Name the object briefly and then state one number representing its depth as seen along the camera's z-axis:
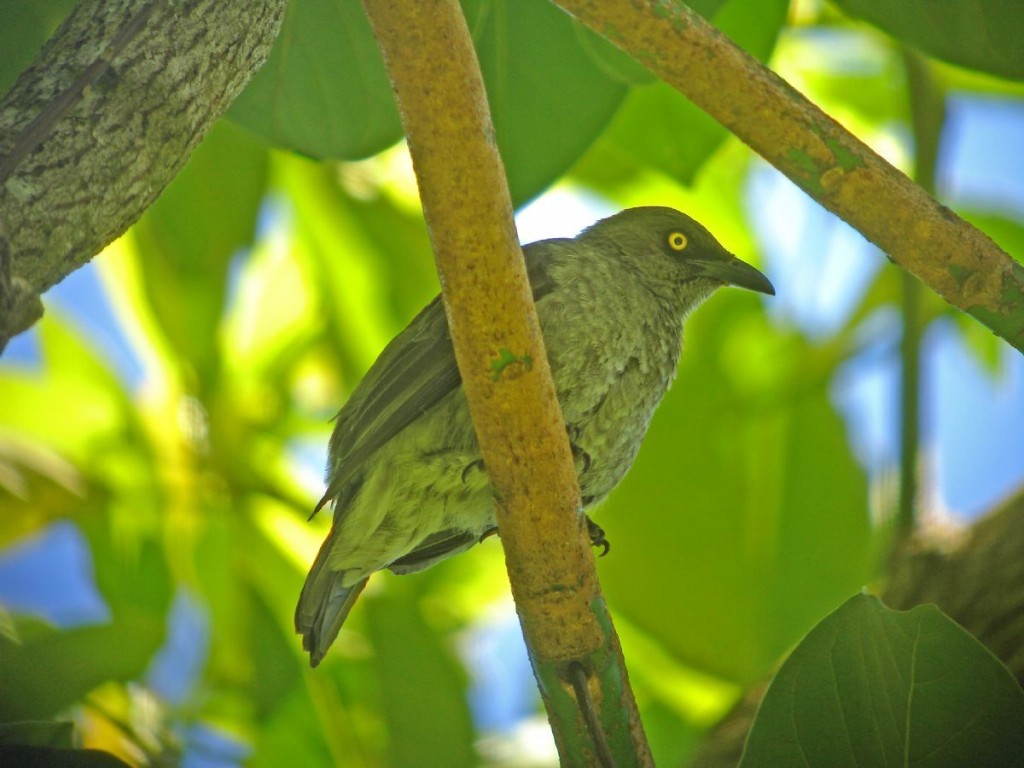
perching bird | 6.55
